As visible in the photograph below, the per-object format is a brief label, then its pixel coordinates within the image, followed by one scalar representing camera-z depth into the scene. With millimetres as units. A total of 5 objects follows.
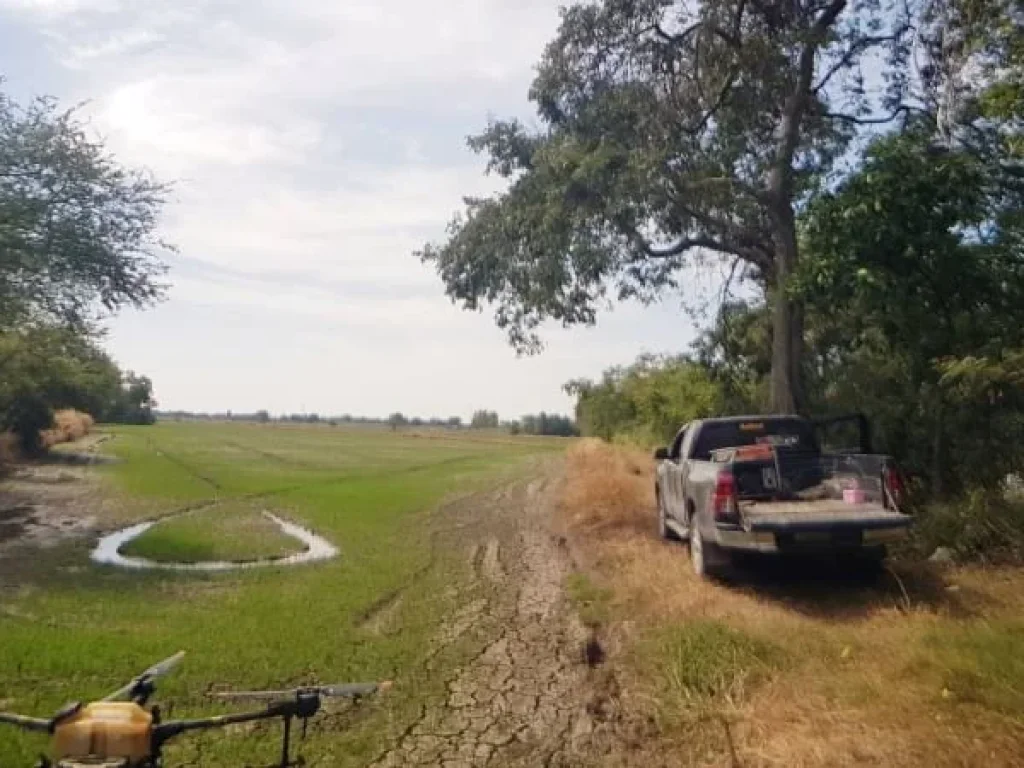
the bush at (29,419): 38531
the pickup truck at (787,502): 8617
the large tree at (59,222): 17312
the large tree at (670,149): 15125
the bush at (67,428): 47138
